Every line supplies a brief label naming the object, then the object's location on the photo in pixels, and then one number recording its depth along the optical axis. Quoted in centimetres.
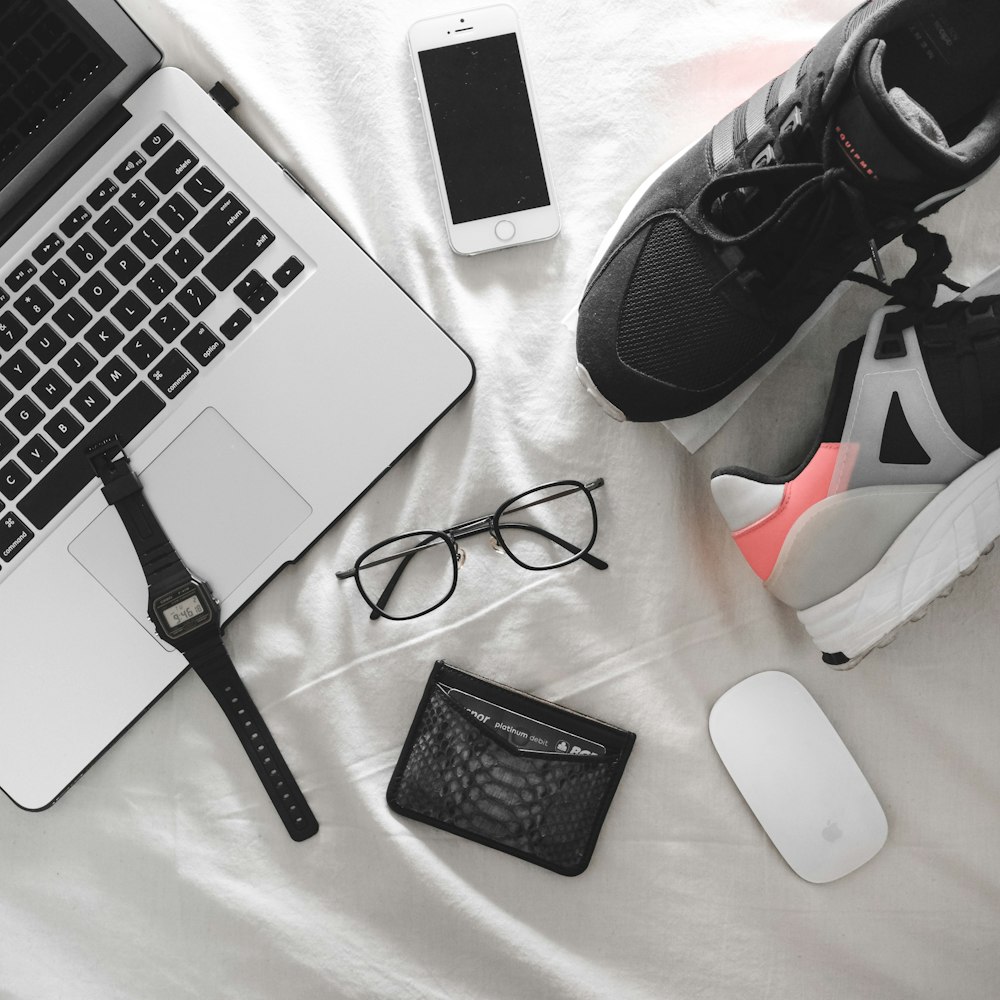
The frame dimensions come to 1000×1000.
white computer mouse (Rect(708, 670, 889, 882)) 67
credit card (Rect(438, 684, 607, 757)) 67
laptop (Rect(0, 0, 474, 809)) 58
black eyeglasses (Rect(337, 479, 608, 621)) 68
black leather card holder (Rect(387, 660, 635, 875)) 67
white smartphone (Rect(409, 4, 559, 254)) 67
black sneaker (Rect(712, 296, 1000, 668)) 62
